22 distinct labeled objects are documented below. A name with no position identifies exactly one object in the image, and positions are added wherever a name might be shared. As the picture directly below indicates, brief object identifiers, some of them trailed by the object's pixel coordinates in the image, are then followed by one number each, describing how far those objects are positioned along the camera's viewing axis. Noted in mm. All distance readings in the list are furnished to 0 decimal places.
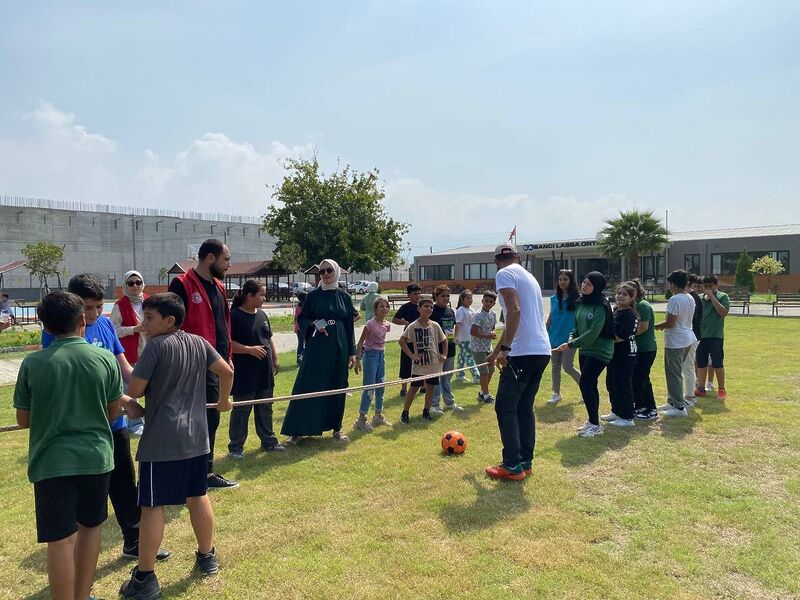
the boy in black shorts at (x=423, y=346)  7312
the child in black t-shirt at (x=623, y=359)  6809
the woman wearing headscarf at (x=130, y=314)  6695
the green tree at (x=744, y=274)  42938
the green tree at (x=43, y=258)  41428
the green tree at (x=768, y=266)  42406
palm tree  37812
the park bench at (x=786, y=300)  26406
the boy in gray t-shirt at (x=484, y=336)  8477
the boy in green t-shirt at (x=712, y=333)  8438
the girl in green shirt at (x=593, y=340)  6426
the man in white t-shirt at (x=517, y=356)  4930
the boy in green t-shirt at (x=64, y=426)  2766
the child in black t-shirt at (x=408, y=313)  8039
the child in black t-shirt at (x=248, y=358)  5760
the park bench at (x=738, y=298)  27606
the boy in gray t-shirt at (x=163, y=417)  3230
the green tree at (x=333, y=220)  30578
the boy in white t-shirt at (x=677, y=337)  7414
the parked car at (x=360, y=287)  54597
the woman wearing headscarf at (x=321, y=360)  6234
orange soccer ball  5891
